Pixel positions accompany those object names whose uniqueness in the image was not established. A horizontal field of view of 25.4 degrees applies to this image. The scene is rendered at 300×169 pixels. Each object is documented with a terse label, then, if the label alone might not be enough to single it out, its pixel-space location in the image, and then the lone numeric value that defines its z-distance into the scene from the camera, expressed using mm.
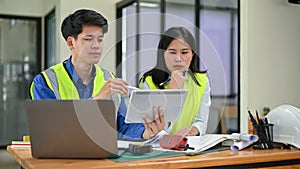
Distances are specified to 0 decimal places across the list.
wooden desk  2432
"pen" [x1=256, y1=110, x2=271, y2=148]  2876
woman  3008
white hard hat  2834
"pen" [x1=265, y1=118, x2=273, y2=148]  2877
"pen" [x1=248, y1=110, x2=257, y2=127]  2920
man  2768
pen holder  2875
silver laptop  2489
